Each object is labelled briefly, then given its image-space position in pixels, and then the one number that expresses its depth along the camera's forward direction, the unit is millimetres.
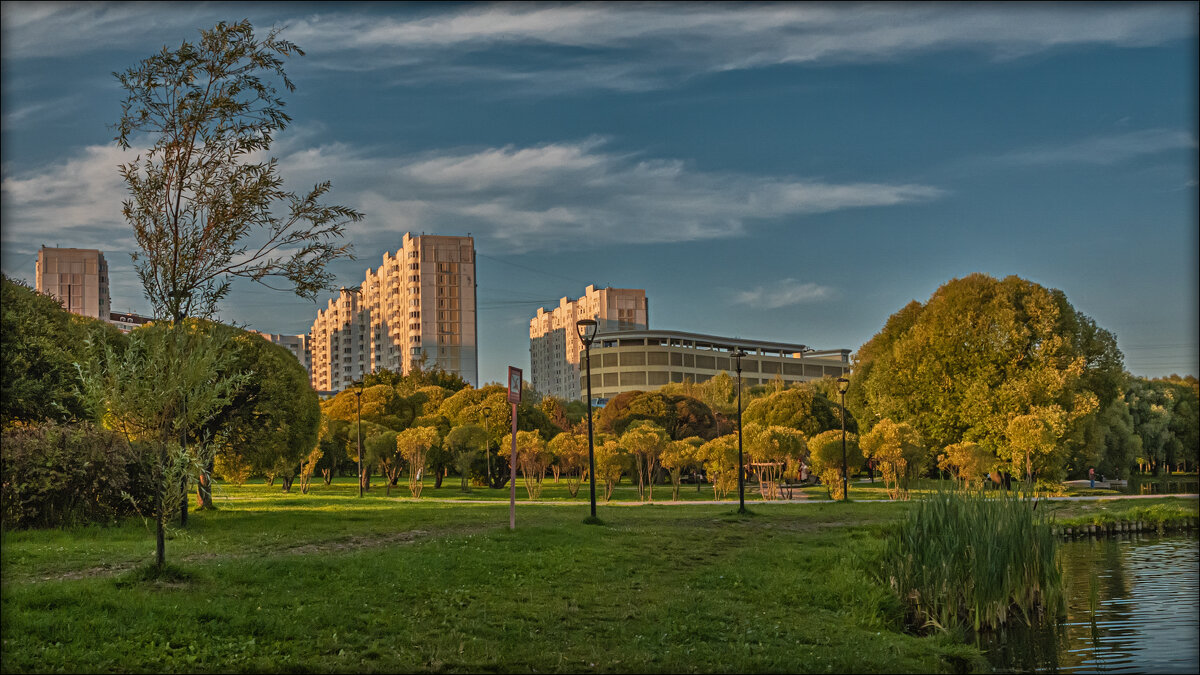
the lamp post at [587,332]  23275
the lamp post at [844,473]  36900
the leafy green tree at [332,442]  57656
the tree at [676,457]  41656
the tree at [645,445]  41219
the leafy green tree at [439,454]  52312
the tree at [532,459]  40719
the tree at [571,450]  41344
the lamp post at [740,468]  29778
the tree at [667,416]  72062
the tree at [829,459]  42000
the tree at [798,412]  64875
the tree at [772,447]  41531
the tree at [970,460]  42688
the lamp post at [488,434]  51000
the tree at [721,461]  40812
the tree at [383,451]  51344
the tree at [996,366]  45500
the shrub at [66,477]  19406
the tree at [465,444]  49750
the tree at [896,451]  40844
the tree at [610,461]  40156
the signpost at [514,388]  20188
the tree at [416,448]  43594
